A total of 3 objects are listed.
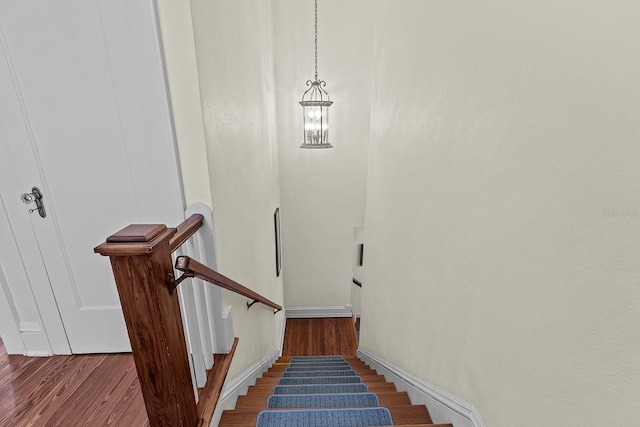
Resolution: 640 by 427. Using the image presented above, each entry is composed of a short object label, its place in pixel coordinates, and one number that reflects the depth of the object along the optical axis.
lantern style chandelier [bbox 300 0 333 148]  3.93
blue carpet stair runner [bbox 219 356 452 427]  1.57
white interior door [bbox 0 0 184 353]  1.25
